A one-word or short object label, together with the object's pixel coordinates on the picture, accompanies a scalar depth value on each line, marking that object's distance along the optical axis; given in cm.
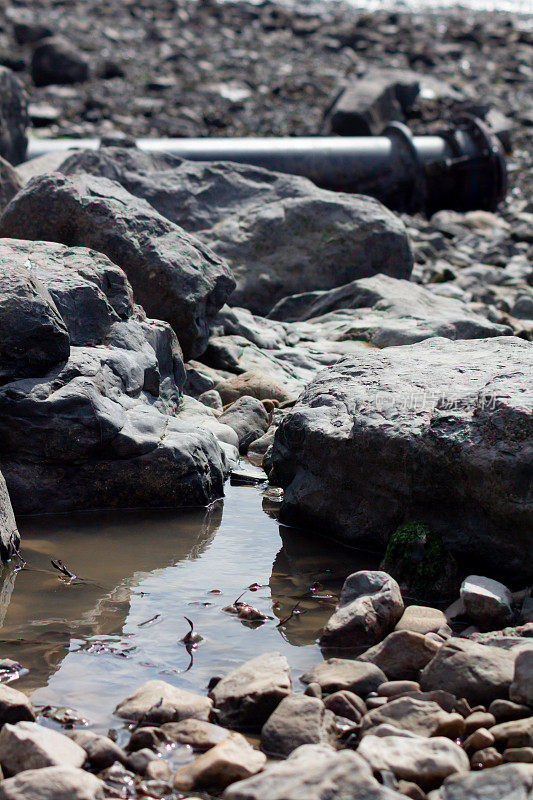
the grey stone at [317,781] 212
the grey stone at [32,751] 239
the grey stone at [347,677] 287
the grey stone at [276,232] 793
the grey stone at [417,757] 239
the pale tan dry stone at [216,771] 243
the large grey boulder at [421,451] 370
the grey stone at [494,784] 217
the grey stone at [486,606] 332
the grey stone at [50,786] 222
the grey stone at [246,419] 551
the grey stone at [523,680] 269
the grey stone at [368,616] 322
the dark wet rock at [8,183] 766
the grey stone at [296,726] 259
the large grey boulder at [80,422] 432
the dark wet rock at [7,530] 377
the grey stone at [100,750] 250
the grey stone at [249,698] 275
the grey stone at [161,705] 271
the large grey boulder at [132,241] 586
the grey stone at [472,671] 280
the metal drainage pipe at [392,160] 1148
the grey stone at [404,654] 300
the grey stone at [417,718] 261
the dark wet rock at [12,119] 1080
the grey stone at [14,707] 262
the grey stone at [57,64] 1891
